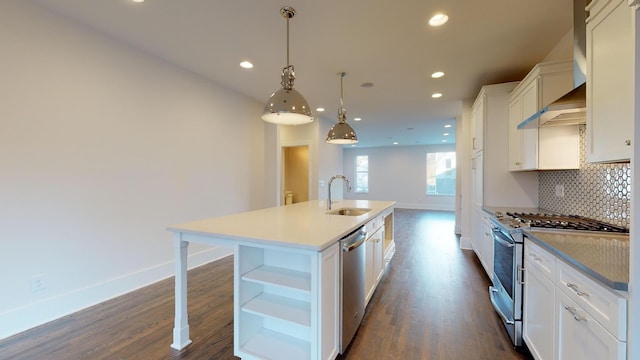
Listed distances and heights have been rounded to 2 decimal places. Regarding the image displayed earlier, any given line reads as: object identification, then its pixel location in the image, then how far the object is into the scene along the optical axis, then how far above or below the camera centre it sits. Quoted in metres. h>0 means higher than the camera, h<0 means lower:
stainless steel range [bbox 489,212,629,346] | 1.92 -0.55
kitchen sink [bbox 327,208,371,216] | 3.09 -0.37
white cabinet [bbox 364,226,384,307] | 2.45 -0.82
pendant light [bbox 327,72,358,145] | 3.40 +0.60
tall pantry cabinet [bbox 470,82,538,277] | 3.22 +0.13
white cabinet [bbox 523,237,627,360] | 1.03 -0.63
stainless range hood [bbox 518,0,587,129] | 1.69 +0.62
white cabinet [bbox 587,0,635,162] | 1.22 +0.51
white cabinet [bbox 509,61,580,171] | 2.40 +0.48
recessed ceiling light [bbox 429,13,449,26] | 2.28 +1.41
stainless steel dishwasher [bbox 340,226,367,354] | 1.82 -0.76
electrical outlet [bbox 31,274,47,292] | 2.24 -0.89
